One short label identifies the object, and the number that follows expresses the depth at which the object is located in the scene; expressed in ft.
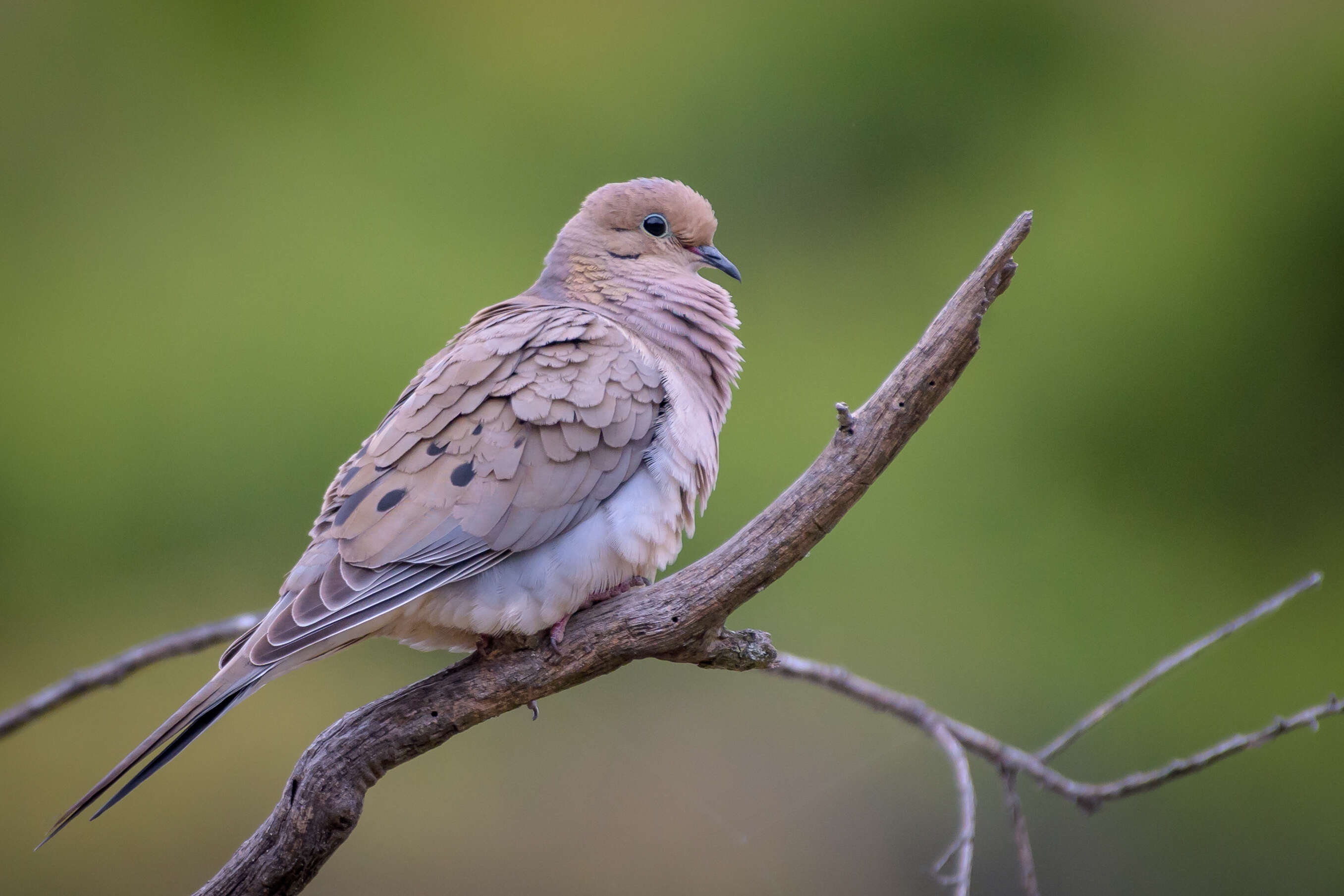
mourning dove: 20.34
